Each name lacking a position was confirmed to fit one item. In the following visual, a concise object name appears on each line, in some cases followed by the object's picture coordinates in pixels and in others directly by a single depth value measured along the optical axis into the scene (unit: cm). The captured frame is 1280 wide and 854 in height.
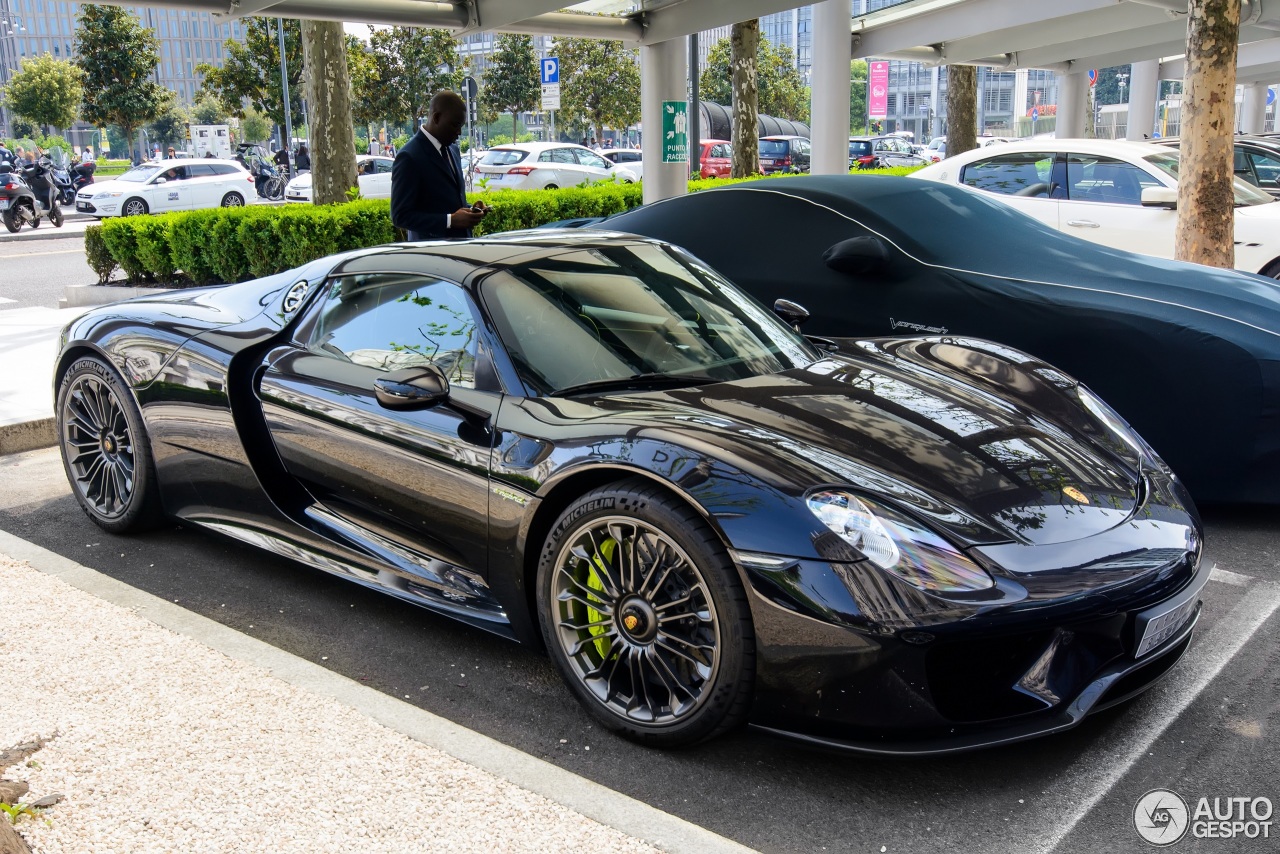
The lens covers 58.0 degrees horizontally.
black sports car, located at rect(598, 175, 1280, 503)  445
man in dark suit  617
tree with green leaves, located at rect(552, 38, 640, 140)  5006
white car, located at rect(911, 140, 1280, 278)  876
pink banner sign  7350
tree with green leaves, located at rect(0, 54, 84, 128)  5956
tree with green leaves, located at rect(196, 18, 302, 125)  4159
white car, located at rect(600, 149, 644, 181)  3400
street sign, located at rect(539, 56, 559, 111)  1773
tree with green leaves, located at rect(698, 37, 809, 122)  5997
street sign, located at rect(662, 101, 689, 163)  1178
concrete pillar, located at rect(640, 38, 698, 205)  1176
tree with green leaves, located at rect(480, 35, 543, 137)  5469
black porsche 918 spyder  263
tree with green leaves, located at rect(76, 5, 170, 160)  4303
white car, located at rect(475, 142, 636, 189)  2458
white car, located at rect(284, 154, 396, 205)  2664
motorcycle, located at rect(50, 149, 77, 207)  3118
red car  3075
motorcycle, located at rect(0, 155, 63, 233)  2312
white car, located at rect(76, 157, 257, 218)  2562
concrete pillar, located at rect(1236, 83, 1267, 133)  3284
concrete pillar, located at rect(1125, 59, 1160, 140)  2527
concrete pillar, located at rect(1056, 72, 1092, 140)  2214
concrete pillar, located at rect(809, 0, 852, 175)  1373
